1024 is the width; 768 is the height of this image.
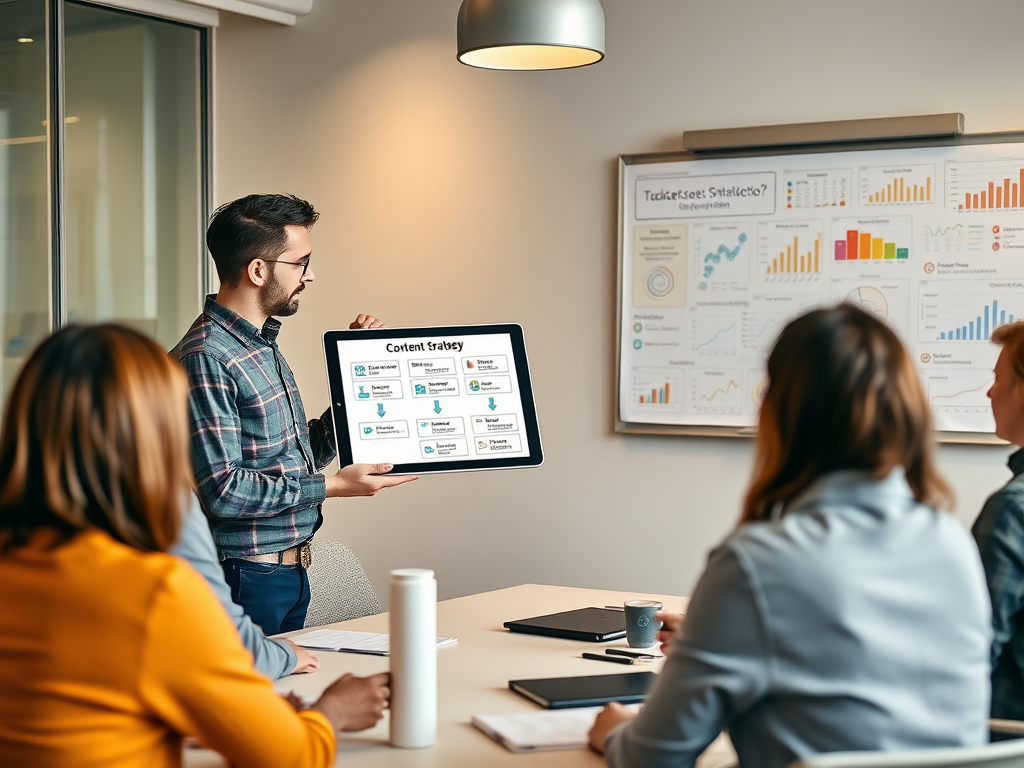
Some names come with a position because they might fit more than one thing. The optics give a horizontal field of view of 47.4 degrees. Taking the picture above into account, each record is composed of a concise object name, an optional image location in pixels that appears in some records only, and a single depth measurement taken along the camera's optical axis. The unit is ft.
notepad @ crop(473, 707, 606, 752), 5.62
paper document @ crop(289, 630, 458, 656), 7.75
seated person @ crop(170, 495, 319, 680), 5.57
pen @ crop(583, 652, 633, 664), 7.50
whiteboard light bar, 11.42
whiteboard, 11.44
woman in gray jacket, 4.33
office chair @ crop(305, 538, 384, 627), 10.46
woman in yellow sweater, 4.20
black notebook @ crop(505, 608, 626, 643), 8.20
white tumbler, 5.55
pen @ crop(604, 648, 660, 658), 7.56
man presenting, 9.14
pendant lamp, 7.70
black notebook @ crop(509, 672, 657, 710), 6.31
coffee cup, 7.82
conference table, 5.52
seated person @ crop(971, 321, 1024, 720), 6.47
